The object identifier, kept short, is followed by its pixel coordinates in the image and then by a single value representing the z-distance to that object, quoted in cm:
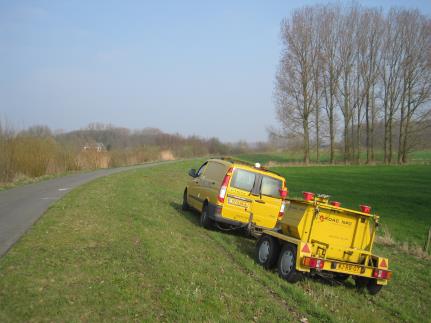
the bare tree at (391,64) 5181
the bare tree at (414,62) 4959
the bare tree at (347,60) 5075
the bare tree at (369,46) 5159
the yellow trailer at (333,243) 730
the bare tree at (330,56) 4944
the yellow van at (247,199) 1096
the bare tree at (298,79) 4788
